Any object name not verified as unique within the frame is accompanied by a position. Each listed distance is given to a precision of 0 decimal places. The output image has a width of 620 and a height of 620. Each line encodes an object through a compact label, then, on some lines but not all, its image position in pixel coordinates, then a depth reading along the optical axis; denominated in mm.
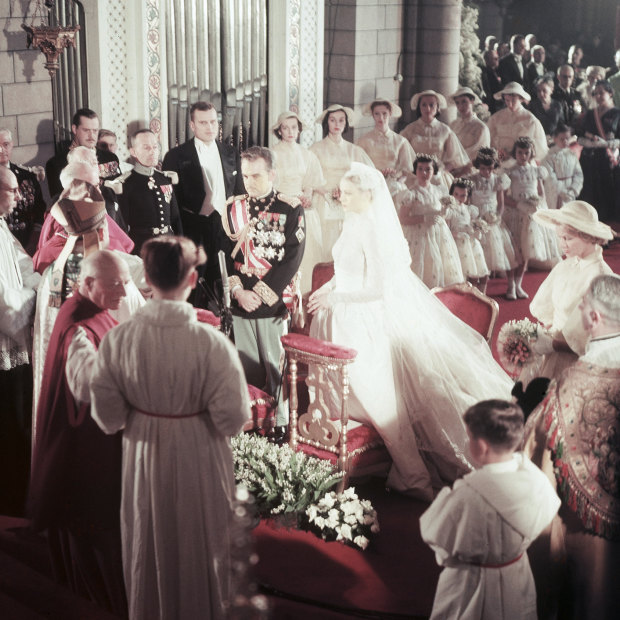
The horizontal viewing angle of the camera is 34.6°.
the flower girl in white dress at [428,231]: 8469
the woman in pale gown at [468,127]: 10594
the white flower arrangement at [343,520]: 4727
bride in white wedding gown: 5246
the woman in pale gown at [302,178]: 8750
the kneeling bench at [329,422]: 4980
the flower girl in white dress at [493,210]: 9125
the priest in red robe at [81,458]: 3906
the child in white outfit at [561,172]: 10406
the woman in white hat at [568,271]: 4504
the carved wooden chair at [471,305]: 5590
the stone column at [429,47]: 12023
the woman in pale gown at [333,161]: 8961
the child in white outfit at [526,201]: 9406
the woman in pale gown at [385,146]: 9562
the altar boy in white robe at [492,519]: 3213
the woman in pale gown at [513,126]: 10622
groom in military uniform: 5641
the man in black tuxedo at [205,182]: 7391
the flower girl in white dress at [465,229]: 8711
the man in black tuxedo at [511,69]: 14258
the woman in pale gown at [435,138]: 10102
